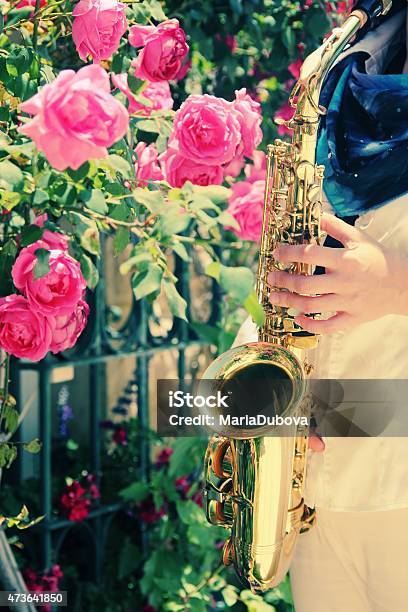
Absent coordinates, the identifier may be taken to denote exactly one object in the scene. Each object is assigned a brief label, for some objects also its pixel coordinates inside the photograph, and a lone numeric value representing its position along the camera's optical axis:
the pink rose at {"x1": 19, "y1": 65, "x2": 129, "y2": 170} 1.40
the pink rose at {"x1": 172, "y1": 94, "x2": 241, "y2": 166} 1.65
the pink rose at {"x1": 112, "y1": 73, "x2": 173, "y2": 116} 1.74
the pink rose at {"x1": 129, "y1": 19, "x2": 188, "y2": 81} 1.72
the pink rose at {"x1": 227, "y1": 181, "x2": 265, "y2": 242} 1.95
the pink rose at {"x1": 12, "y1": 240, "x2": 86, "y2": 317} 1.59
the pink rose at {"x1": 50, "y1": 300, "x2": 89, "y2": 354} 1.67
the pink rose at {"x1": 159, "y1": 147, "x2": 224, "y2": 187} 1.68
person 1.65
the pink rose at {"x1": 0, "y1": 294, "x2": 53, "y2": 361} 1.63
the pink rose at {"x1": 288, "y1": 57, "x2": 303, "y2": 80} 2.35
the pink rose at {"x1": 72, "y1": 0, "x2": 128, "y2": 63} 1.63
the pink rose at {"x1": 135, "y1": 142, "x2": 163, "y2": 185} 1.73
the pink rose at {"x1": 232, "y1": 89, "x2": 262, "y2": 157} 1.73
